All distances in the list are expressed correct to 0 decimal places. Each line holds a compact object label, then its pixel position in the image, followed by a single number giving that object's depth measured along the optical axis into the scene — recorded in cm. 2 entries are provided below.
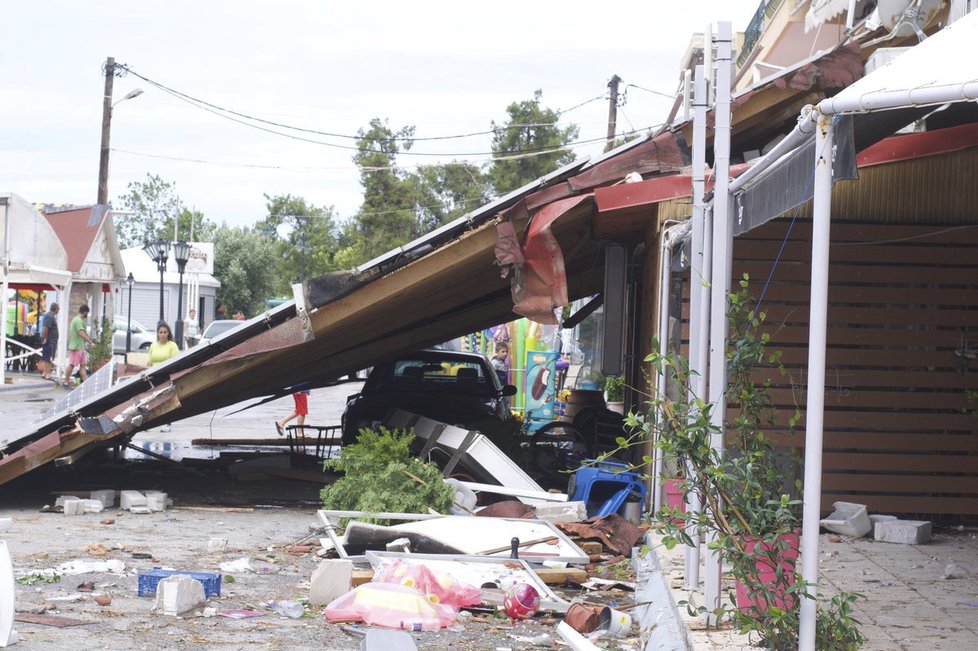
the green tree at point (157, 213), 8694
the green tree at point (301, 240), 5822
